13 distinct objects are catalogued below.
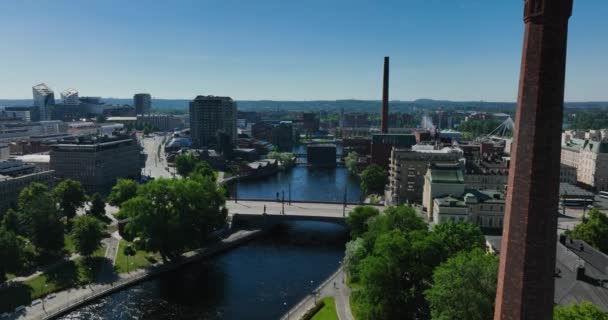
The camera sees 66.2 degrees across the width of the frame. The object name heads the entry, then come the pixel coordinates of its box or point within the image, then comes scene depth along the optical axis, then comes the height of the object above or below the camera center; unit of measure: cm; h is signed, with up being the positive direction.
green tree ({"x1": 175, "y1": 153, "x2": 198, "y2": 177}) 15575 -1976
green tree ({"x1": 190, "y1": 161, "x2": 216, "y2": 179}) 13062 -1806
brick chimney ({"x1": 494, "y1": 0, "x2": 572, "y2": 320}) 2512 -280
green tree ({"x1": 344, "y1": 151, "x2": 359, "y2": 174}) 17738 -2045
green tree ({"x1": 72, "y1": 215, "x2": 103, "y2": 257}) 7138 -2011
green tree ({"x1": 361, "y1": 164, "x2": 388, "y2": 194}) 13088 -1978
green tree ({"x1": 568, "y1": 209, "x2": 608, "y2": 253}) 6725 -1738
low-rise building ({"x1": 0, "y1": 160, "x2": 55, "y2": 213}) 9598 -1676
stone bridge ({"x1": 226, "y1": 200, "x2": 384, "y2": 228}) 9625 -2246
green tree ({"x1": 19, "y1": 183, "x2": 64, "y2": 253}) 7281 -1906
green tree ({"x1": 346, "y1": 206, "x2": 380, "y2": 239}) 7875 -1852
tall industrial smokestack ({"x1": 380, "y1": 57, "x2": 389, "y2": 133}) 17762 +289
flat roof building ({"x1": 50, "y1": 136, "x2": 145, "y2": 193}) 13700 -1731
